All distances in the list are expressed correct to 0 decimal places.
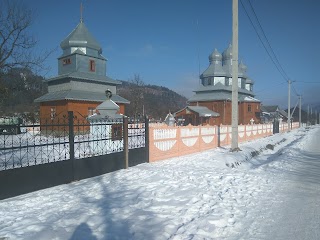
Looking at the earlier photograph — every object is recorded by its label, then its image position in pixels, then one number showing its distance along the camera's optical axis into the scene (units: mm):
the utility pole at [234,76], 14180
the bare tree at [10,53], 12570
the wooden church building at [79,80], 30234
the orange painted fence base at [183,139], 11078
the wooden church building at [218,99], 44219
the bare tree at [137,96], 55500
